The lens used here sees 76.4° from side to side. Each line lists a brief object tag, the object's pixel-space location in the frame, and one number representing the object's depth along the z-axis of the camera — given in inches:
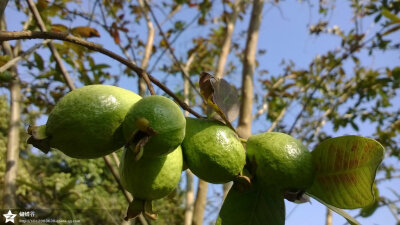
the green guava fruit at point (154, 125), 6.9
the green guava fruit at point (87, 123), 7.4
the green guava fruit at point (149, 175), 7.7
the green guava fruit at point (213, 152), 8.2
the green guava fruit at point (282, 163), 8.5
